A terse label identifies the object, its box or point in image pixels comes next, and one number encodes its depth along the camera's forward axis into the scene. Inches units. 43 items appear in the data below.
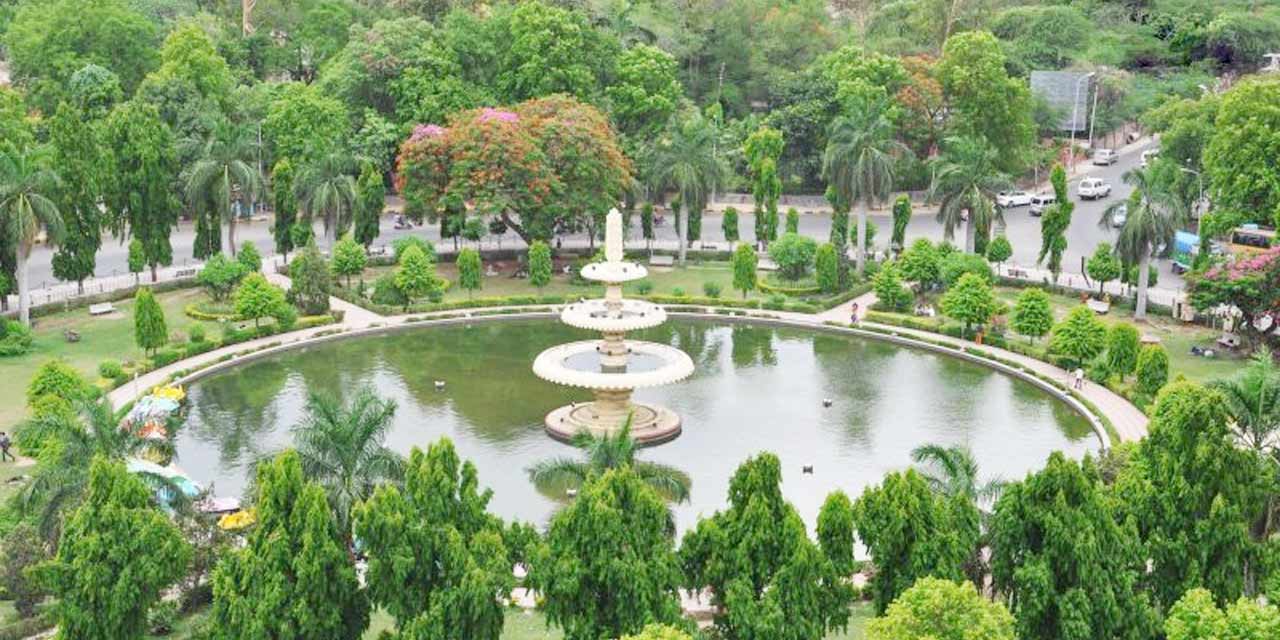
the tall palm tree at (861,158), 3506.4
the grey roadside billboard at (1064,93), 5211.6
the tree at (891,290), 3304.6
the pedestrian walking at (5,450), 2368.4
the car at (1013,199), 4562.0
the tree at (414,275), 3309.5
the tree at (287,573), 1545.3
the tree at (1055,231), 3580.2
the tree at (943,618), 1453.0
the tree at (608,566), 1558.8
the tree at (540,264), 3422.7
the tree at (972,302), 3065.9
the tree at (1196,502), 1710.1
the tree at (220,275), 3292.3
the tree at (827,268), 3422.7
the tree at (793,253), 3528.5
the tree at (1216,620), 1448.1
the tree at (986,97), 4478.3
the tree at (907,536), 1615.4
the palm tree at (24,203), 3009.4
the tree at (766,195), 3900.1
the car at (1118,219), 4106.5
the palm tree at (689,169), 3663.9
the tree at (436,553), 1547.7
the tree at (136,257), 3385.8
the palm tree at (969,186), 3491.6
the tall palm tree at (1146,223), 3189.0
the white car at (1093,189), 4633.4
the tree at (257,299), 3058.6
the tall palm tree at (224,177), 3523.6
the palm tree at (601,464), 1897.1
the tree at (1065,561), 1594.5
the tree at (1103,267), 3425.2
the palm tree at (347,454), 1839.3
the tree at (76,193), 3260.3
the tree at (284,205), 3659.0
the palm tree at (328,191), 3548.2
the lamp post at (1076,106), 5122.0
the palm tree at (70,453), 1824.6
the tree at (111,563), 1581.0
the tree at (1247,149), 3415.4
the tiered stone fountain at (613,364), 2507.4
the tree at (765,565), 1562.5
